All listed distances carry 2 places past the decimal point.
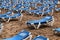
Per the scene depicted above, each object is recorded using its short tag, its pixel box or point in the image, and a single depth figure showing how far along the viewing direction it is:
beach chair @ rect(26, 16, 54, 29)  7.67
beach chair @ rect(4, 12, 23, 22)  9.77
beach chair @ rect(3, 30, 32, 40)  5.33
